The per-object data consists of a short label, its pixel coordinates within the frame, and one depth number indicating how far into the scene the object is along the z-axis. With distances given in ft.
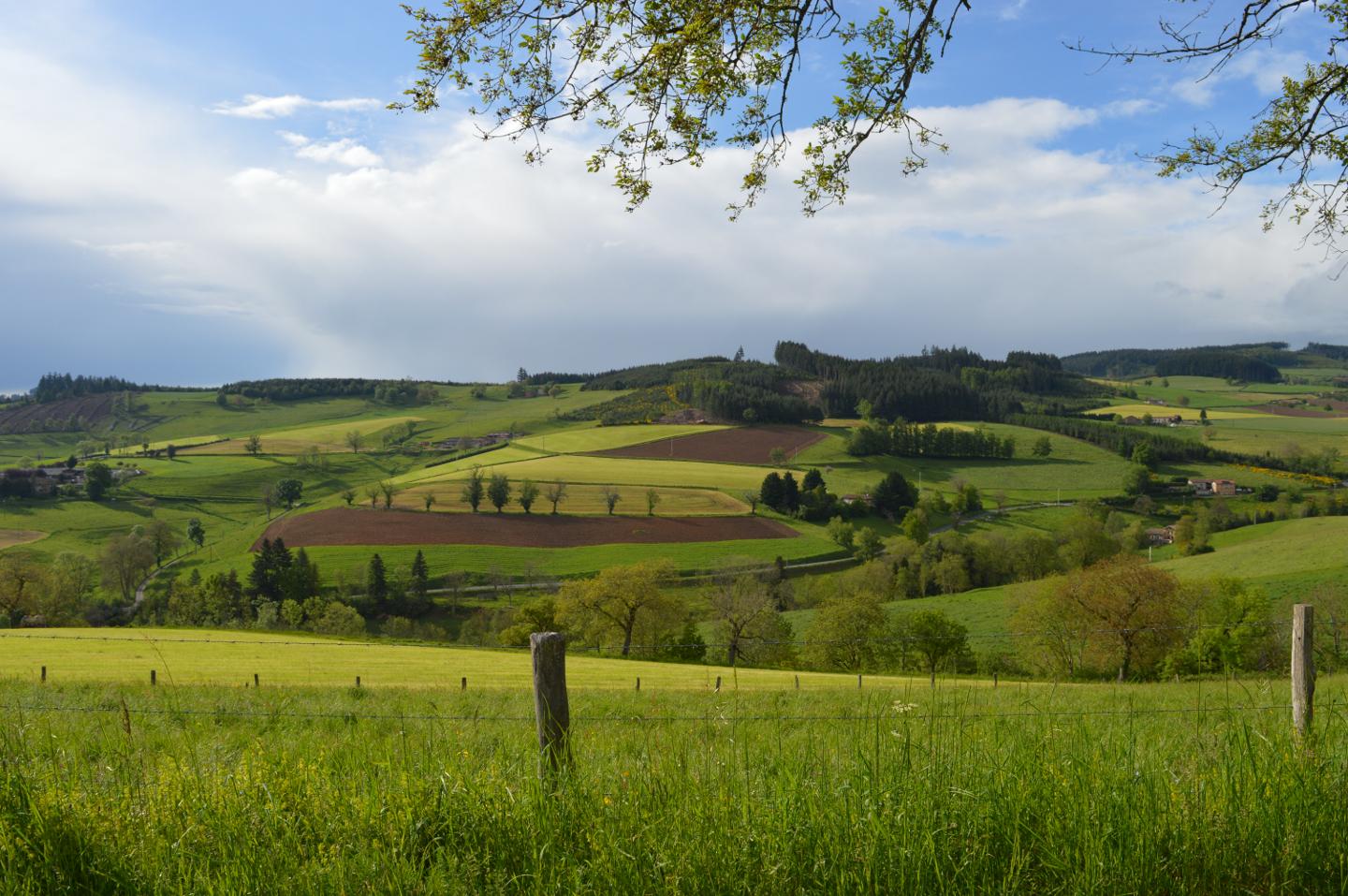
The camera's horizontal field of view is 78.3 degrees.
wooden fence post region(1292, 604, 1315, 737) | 18.71
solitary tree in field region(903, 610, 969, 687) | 162.20
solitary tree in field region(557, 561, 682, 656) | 185.30
